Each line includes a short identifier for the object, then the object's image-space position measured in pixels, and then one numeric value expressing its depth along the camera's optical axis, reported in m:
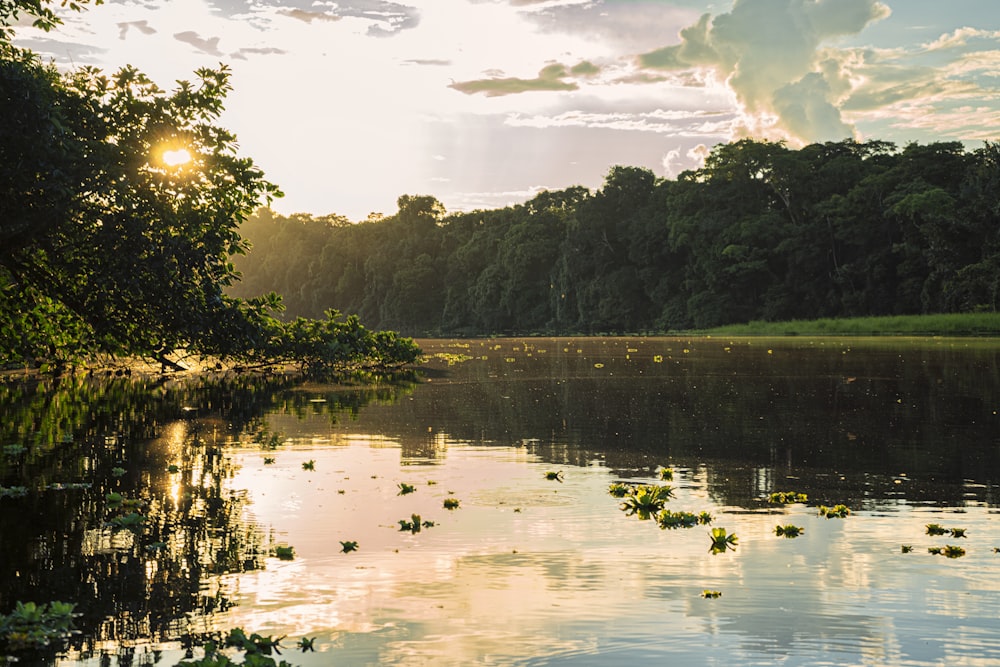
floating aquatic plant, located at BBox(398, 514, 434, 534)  12.26
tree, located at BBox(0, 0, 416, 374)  14.25
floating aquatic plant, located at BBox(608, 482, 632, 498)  14.66
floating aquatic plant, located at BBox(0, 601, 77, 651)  7.89
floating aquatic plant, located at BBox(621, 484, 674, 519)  13.43
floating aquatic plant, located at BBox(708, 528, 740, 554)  11.14
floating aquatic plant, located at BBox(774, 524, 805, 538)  11.84
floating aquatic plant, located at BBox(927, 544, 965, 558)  10.77
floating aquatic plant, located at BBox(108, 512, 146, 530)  12.42
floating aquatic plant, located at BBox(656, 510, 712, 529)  12.52
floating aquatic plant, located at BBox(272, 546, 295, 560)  10.81
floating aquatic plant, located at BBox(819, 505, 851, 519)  13.00
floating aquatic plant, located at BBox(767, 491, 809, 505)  14.03
